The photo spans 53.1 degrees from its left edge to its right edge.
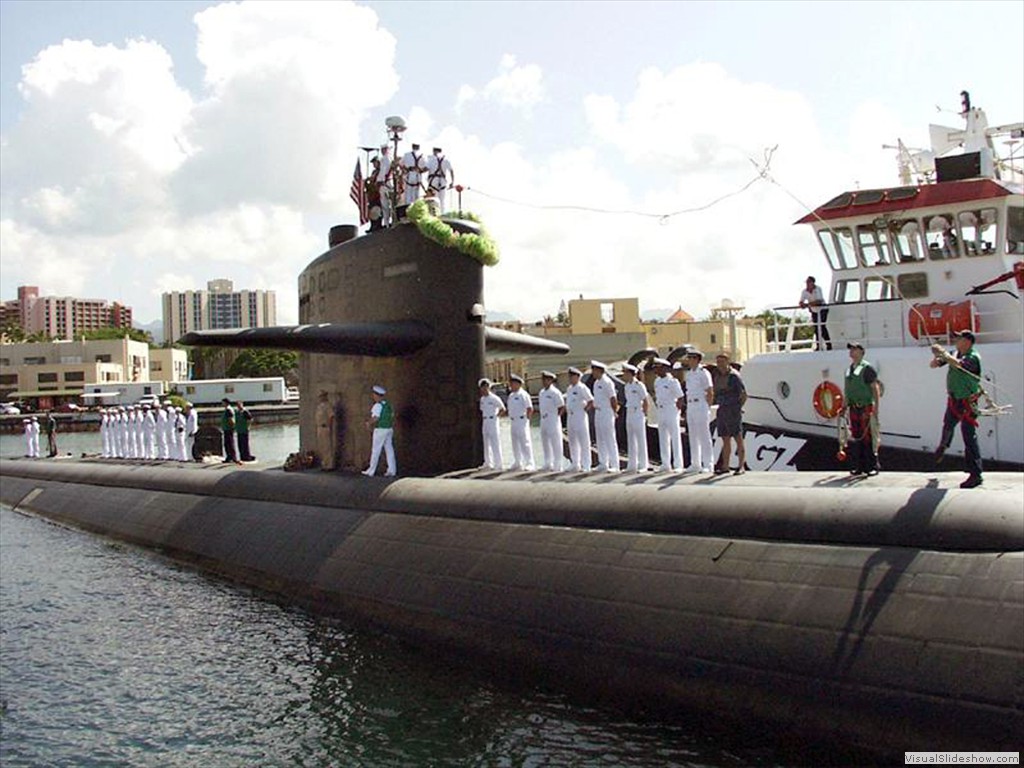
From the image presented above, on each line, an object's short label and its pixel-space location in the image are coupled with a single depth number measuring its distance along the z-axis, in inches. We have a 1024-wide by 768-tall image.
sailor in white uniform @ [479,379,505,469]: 467.3
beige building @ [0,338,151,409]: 3270.2
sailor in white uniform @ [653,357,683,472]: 421.7
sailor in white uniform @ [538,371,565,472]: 459.2
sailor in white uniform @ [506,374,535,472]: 483.2
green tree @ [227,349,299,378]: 3693.4
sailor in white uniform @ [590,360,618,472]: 441.4
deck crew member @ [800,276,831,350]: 581.9
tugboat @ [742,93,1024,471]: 505.0
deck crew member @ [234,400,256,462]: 707.4
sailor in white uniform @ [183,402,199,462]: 824.3
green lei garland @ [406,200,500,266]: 447.2
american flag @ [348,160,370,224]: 500.7
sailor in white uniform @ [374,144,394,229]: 493.0
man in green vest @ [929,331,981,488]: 286.2
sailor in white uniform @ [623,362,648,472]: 427.5
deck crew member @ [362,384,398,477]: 466.9
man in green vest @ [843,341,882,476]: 336.8
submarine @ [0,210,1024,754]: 229.0
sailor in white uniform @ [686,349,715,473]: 406.6
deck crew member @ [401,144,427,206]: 479.5
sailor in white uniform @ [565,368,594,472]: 451.5
